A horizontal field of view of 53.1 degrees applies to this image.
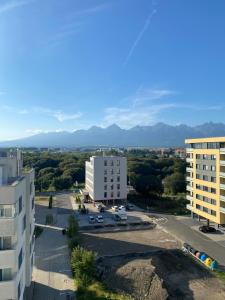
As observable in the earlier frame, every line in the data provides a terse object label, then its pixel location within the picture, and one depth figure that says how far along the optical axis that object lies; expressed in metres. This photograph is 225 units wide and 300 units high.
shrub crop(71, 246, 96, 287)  22.26
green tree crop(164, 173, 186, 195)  62.07
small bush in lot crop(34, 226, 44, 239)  35.43
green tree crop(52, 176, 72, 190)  68.98
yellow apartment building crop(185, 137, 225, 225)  35.19
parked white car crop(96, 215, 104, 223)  41.27
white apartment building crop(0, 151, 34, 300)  14.54
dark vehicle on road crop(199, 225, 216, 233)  36.04
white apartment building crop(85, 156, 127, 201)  52.52
